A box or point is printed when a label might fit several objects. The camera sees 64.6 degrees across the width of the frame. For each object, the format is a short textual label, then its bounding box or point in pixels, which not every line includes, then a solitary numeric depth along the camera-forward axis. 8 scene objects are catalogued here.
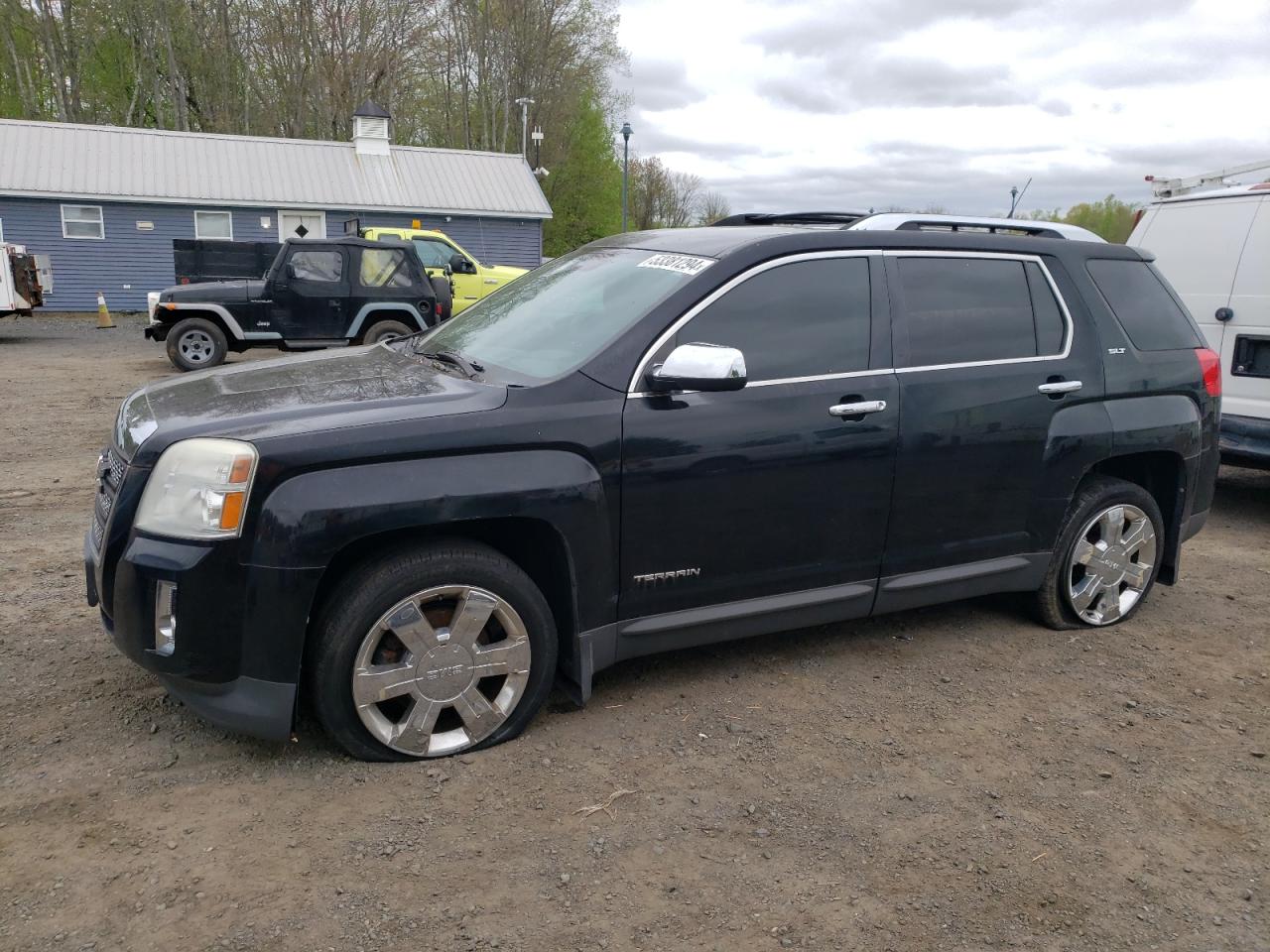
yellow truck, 18.00
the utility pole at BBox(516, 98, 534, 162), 40.33
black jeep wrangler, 13.20
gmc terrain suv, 3.07
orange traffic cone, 21.62
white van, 6.62
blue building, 24.55
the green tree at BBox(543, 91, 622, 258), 46.28
